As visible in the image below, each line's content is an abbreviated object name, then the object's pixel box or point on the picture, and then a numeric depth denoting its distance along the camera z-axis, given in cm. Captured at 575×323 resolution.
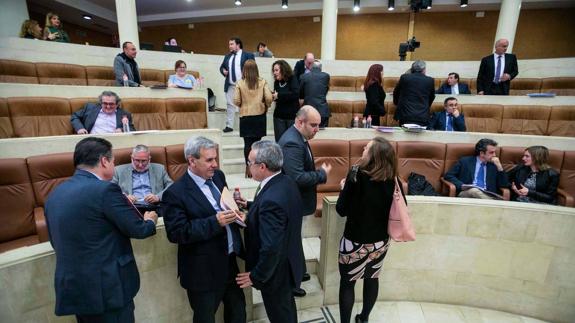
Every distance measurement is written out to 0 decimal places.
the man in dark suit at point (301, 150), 181
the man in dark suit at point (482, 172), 294
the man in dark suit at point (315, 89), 351
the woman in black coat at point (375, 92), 388
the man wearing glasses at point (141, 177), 240
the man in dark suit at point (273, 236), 129
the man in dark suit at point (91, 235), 110
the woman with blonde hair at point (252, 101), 310
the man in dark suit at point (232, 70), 421
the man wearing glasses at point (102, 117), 304
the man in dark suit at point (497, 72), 432
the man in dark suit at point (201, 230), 130
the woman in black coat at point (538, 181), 283
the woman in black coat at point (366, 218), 156
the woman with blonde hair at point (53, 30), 501
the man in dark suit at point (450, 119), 378
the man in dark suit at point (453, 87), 491
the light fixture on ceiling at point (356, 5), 779
